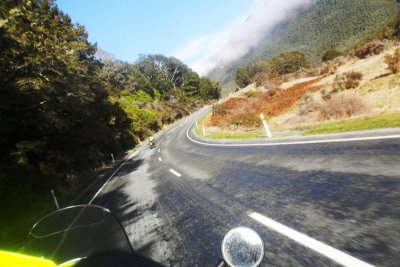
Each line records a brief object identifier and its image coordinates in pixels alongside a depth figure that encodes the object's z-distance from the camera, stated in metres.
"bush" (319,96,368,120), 11.04
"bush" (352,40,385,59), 19.52
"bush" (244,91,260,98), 29.97
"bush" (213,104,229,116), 27.97
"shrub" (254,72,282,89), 30.44
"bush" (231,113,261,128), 17.88
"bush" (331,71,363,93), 14.78
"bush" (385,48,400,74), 13.44
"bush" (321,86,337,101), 15.25
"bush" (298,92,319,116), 14.67
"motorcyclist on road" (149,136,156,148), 27.23
